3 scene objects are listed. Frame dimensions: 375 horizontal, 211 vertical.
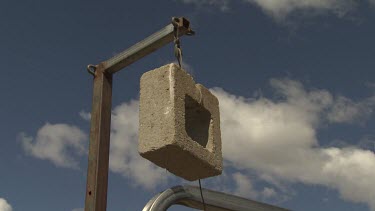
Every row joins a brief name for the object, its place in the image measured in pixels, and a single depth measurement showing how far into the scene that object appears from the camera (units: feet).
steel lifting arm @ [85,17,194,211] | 13.34
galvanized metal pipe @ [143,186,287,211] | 9.49
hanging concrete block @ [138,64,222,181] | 10.84
